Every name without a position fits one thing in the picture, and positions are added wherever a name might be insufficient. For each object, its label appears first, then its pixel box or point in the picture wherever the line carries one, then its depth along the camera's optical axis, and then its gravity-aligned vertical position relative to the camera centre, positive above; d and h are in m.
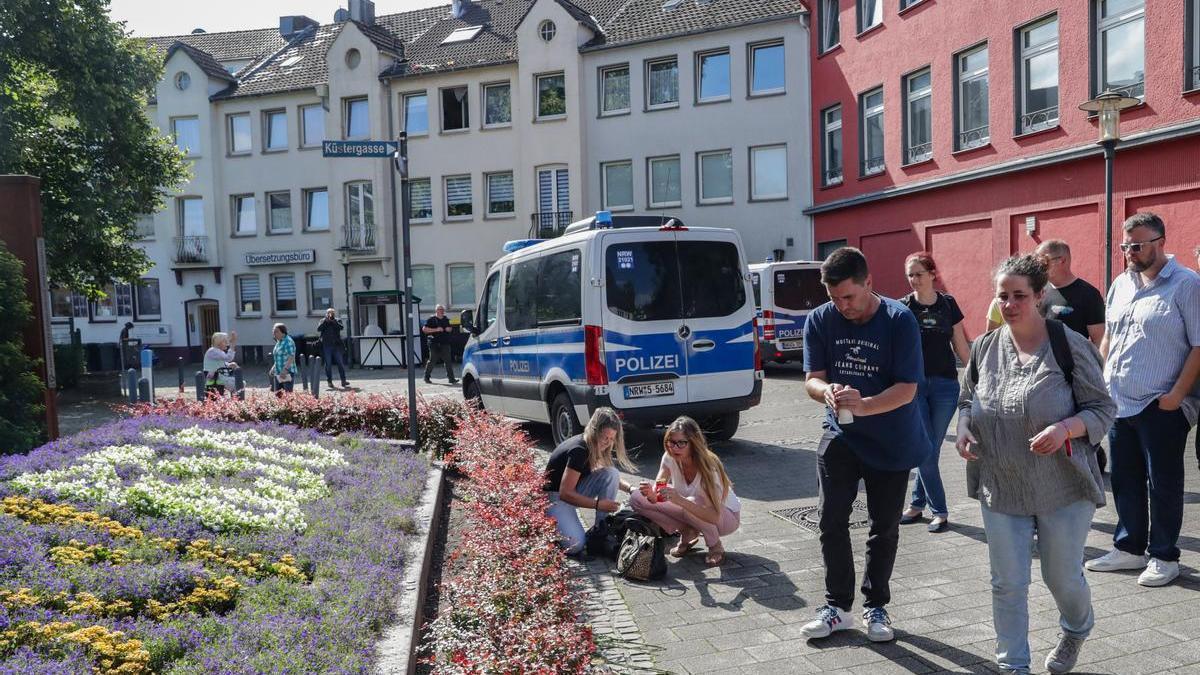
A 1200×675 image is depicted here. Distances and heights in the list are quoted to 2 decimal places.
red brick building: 14.99 +3.39
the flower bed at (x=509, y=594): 3.42 -1.30
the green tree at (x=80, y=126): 21.83 +4.68
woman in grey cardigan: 3.80 -0.70
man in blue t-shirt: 4.36 -0.60
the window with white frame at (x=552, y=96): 32.38 +7.23
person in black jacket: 22.81 -0.80
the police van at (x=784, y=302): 20.36 -0.12
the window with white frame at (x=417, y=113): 34.81 +7.24
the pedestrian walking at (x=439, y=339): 22.25 -0.82
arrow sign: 8.87 +1.53
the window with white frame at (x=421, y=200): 35.25 +4.03
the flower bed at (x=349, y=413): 10.11 -1.19
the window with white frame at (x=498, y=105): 33.69 +7.24
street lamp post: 12.39 +2.23
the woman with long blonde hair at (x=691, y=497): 6.16 -1.32
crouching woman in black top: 6.53 -1.25
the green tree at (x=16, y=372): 8.20 -0.50
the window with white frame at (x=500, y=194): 34.03 +4.04
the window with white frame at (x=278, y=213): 37.75 +3.94
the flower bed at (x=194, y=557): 3.70 -1.30
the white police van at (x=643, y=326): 9.89 -0.28
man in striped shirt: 5.02 -0.53
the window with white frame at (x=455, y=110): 34.28 +7.24
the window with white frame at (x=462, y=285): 34.78 +0.75
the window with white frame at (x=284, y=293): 37.84 +0.69
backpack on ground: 5.89 -1.64
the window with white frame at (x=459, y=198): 34.62 +4.01
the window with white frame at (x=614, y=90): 31.48 +7.17
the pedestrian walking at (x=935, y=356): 6.59 -0.46
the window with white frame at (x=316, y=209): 37.28 +3.99
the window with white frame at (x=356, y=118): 35.50 +7.25
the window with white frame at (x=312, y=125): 36.75 +7.27
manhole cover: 6.92 -1.74
